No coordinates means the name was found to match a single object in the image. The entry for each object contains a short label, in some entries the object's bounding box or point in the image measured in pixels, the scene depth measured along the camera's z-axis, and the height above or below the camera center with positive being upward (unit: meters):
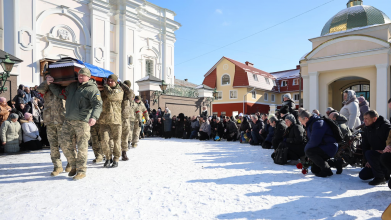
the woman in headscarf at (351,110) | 7.47 +0.04
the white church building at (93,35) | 15.83 +6.08
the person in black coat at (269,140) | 10.02 -1.17
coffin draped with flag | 5.07 +0.84
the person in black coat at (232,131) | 13.94 -1.14
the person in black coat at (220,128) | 14.62 -0.98
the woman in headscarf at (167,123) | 15.09 -0.71
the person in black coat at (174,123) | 15.84 -0.74
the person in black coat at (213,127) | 14.73 -0.93
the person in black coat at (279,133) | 7.42 -0.65
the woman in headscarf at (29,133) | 8.35 -0.75
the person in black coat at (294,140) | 6.28 -0.73
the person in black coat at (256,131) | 11.60 -0.93
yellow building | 35.72 +3.78
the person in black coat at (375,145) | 4.37 -0.61
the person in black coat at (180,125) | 15.83 -0.87
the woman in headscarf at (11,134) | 7.74 -0.71
